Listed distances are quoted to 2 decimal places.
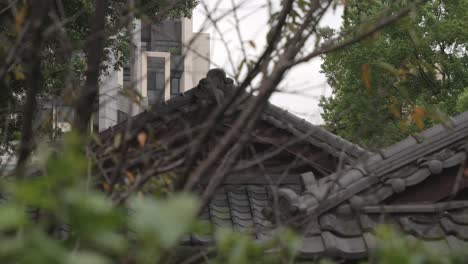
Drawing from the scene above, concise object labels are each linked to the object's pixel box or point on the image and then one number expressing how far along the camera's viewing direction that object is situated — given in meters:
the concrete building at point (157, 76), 33.34
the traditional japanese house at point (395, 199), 5.26
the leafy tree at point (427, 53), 24.48
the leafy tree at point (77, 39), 11.02
